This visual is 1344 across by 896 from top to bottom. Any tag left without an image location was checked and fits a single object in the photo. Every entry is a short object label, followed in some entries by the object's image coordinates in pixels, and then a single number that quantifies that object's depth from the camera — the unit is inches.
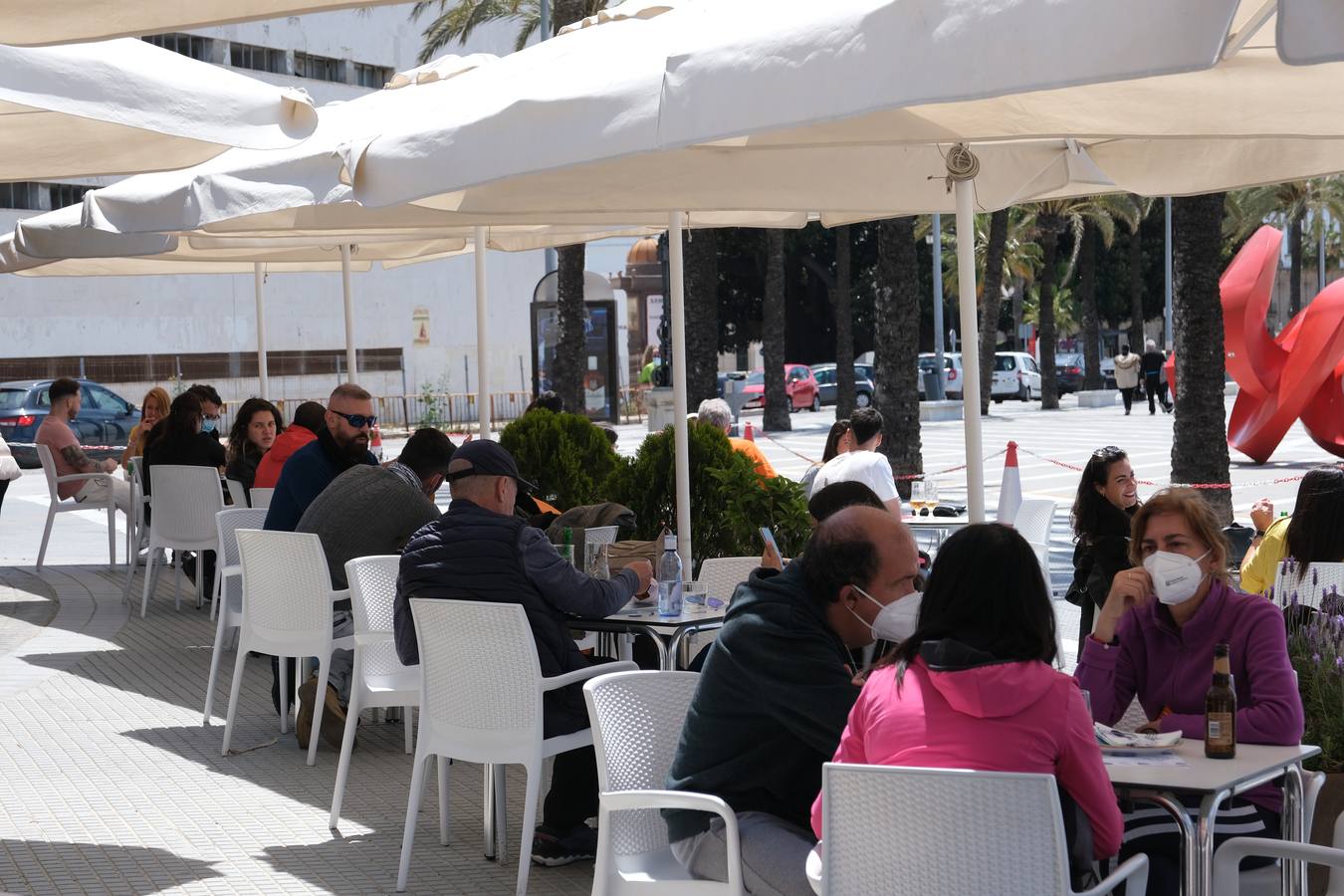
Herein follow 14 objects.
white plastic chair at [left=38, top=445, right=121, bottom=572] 530.3
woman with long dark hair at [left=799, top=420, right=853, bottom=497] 395.5
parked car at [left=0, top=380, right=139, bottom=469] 1083.9
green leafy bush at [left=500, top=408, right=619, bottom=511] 425.1
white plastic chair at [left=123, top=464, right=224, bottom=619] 440.8
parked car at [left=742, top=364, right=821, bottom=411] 1817.2
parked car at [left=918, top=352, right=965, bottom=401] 1924.2
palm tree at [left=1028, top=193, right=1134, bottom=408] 1781.5
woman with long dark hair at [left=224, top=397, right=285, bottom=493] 458.6
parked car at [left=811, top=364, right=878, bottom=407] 1845.5
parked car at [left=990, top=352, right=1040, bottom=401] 2003.0
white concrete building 1596.9
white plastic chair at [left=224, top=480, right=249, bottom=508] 452.1
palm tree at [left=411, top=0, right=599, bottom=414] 828.0
